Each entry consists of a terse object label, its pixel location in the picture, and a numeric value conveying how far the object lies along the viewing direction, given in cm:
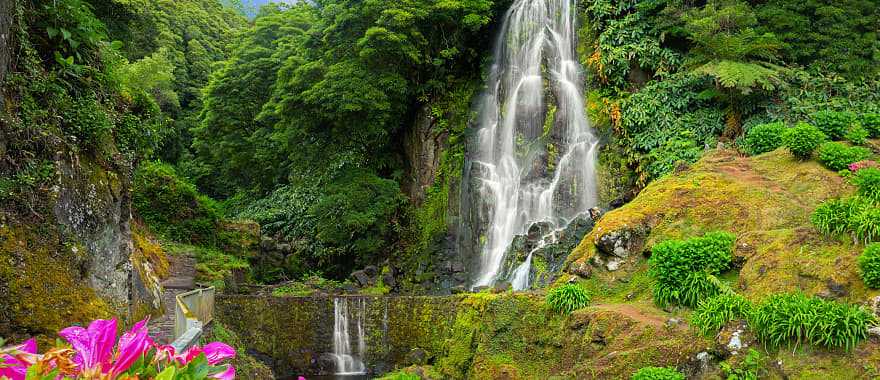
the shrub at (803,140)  1018
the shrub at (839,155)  977
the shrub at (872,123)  1129
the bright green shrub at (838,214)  720
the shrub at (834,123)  1100
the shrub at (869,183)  781
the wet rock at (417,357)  1319
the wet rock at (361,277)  1802
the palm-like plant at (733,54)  1343
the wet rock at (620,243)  958
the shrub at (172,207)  2034
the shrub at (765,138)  1149
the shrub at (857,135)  1055
